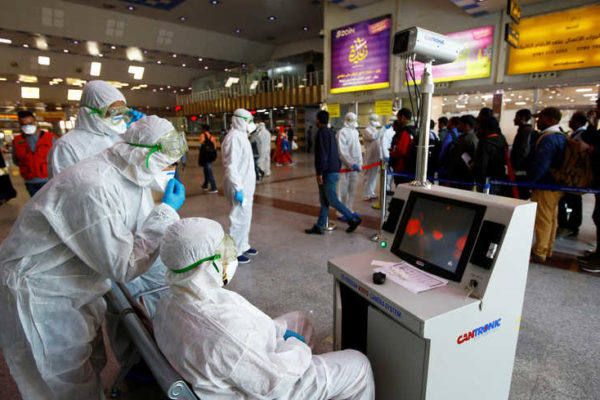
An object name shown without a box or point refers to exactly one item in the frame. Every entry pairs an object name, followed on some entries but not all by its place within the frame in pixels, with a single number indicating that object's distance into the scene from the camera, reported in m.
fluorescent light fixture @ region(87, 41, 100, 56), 13.29
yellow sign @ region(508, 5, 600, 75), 5.93
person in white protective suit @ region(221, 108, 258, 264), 3.44
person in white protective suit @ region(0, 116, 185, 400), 1.32
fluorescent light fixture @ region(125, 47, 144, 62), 14.68
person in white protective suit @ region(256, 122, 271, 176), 9.59
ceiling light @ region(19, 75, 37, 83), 14.67
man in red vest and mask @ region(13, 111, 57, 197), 4.50
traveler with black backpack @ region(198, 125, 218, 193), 7.44
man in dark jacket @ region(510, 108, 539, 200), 4.08
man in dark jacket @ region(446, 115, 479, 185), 4.05
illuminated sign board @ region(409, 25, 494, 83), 7.14
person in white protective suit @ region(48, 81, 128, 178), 2.37
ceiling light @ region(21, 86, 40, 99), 16.39
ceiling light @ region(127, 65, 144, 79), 14.91
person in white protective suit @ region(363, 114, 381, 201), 6.36
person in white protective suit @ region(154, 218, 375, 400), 1.07
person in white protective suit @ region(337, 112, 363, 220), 5.25
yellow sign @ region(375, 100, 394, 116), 7.07
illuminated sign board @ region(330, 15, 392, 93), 8.68
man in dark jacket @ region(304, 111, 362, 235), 4.22
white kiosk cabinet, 1.23
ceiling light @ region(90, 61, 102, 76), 14.48
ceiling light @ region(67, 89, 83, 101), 16.11
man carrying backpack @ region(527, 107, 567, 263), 3.38
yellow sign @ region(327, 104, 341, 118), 8.05
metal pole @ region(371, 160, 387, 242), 4.09
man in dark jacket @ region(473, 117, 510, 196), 3.57
